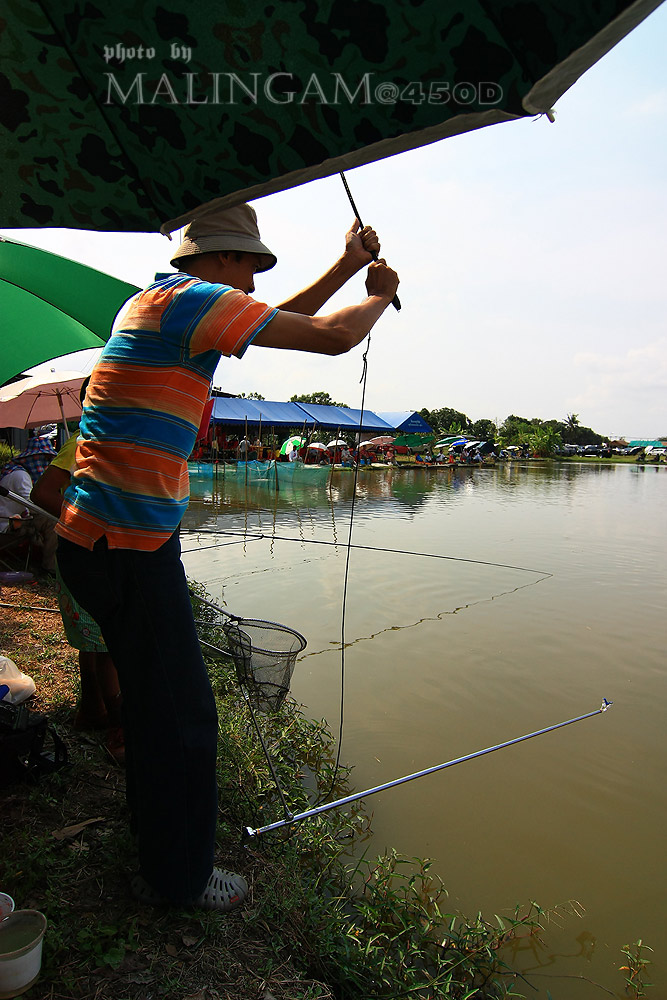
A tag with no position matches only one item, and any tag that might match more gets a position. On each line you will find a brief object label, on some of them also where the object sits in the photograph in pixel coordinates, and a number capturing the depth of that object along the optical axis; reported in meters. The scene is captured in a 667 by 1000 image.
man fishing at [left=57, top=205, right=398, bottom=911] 1.26
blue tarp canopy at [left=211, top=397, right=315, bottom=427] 26.61
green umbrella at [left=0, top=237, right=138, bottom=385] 3.02
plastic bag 2.23
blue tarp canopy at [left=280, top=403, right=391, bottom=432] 29.78
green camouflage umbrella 1.10
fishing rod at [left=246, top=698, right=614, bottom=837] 1.64
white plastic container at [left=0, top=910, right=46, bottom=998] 1.20
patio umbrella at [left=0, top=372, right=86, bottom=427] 5.38
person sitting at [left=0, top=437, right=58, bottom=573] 5.02
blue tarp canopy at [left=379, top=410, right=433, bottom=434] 35.62
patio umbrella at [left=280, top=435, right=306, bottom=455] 24.73
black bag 1.94
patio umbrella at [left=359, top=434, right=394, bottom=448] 38.03
